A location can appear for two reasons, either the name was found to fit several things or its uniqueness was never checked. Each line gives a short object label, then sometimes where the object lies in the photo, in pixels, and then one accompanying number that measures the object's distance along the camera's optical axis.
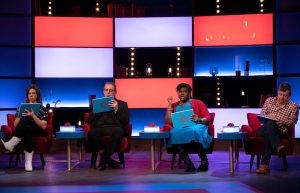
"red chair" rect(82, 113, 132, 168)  6.19
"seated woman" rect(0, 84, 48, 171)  6.04
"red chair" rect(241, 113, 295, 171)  5.93
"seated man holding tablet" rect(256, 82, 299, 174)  5.68
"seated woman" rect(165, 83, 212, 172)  5.89
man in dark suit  6.11
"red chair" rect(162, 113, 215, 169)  6.03
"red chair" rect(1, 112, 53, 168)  6.22
